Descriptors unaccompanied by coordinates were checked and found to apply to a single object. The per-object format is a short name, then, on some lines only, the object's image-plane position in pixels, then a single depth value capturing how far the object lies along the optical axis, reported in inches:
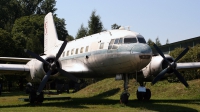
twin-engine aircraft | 658.8
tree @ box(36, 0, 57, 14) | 3437.5
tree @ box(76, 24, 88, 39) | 2979.8
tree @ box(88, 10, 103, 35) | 2410.2
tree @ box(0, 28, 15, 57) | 1863.9
